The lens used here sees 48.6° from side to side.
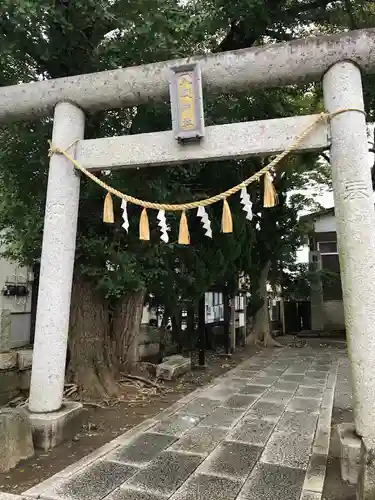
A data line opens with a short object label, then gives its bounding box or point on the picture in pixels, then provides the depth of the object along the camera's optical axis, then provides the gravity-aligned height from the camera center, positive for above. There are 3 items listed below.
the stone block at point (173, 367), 8.52 -1.02
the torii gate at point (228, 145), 3.90 +1.91
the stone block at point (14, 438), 3.98 -1.17
